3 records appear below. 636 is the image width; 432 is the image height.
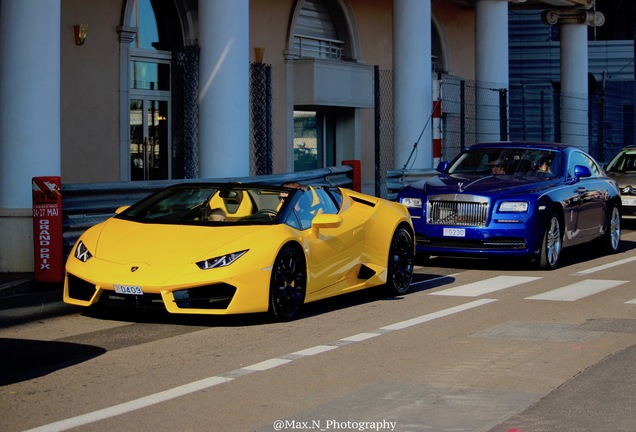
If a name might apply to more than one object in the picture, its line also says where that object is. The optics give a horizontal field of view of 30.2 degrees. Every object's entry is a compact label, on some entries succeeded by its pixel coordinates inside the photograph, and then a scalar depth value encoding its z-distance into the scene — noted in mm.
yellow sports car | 9781
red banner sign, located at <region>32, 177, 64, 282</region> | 12633
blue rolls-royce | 14859
